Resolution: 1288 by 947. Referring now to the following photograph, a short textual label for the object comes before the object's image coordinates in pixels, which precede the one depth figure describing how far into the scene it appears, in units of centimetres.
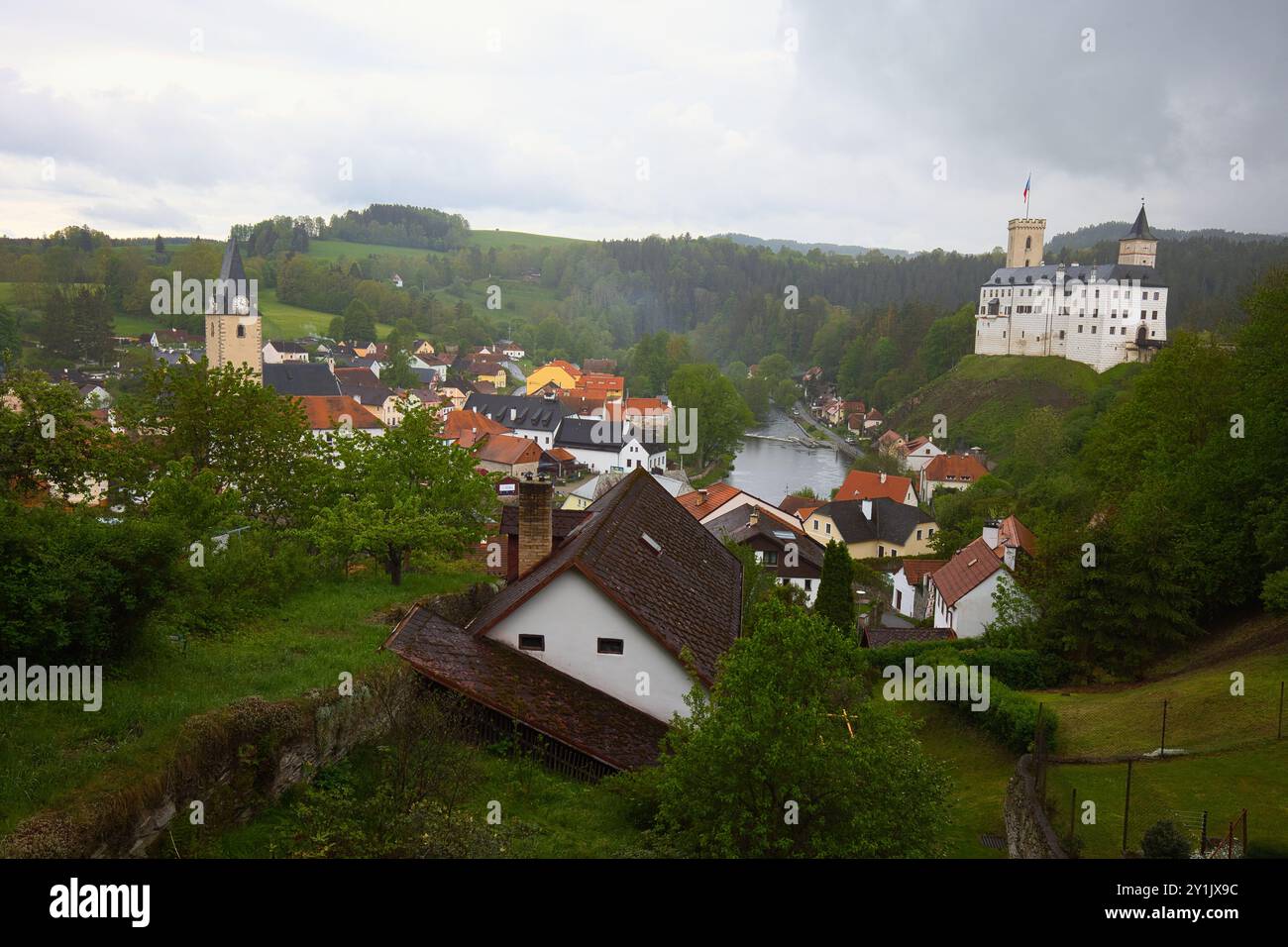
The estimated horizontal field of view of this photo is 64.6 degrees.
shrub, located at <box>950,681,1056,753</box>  2078
